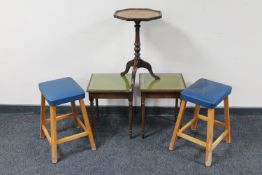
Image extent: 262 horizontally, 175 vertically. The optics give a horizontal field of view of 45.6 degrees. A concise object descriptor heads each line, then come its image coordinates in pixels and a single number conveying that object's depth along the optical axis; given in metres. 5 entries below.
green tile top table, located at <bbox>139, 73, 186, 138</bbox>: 2.54
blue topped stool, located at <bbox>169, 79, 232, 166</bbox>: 2.29
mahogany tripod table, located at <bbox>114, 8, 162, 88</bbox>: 2.33
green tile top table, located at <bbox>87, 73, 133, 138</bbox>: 2.56
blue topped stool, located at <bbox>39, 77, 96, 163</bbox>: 2.33
